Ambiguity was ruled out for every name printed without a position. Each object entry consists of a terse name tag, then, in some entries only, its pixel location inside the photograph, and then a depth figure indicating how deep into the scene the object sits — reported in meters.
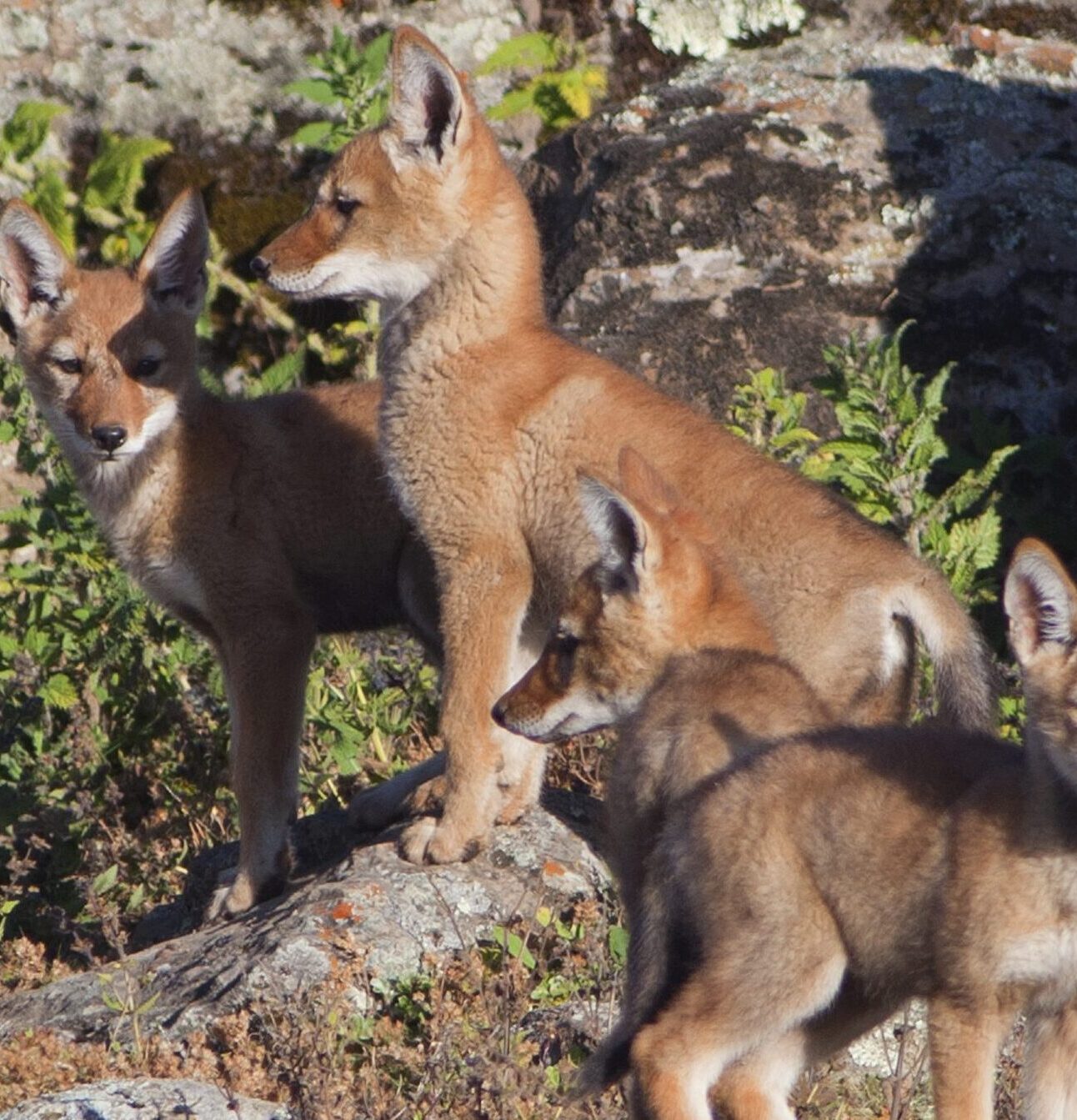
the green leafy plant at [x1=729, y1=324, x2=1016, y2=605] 14.20
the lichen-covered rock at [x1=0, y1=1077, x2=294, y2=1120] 9.21
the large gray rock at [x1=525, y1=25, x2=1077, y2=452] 17.67
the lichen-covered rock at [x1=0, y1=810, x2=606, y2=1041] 11.12
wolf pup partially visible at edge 8.24
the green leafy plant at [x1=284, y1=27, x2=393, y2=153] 18.08
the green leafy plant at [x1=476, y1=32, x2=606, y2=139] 20.59
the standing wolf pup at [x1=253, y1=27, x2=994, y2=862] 11.10
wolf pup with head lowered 9.48
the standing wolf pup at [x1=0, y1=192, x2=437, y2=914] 13.06
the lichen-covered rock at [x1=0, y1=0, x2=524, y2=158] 20.73
